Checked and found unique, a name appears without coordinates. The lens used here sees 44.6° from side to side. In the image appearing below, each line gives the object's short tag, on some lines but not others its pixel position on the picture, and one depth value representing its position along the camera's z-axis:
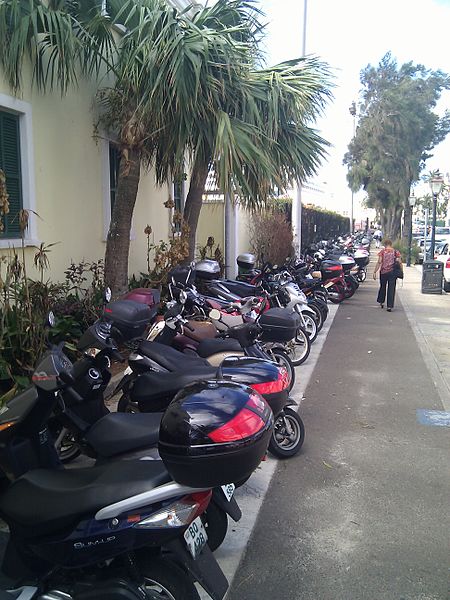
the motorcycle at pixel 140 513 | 2.17
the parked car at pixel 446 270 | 16.41
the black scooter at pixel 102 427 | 2.91
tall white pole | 16.27
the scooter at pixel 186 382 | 3.76
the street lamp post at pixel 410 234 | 28.17
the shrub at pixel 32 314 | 5.17
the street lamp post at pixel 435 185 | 19.44
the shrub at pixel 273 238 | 15.96
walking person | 12.45
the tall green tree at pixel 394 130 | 37.62
